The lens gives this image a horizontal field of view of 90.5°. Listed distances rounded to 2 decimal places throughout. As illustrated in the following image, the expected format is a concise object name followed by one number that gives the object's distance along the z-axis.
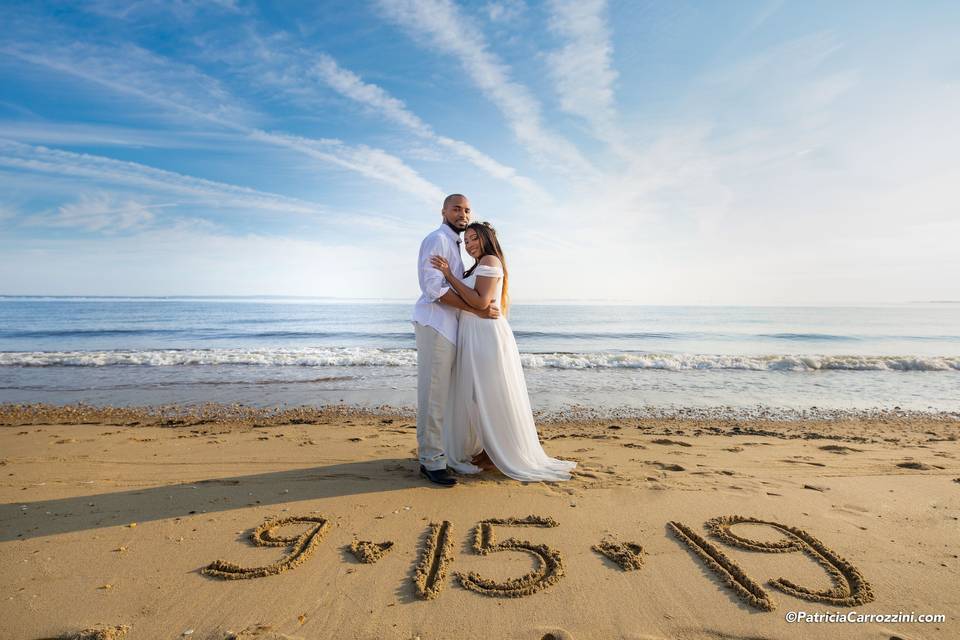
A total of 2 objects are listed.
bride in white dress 4.60
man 4.55
